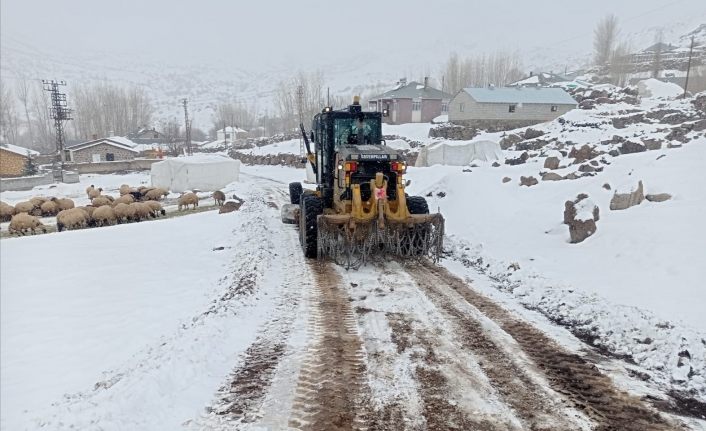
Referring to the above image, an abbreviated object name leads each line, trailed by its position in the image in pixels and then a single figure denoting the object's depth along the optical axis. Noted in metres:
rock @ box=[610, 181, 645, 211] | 10.13
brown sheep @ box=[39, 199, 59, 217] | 23.41
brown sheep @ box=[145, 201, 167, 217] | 21.06
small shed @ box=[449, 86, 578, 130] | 46.47
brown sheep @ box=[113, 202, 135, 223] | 19.77
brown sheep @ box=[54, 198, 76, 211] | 24.14
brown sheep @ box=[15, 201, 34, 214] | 22.16
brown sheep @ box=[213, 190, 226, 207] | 24.59
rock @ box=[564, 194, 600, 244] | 9.44
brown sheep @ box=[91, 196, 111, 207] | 22.09
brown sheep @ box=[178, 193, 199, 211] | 23.67
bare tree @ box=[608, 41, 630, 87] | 68.81
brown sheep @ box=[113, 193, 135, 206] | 22.11
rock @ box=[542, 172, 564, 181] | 14.95
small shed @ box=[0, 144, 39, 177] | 34.41
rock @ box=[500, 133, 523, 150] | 35.78
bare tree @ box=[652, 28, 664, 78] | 66.75
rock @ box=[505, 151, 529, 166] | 23.88
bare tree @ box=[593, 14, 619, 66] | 84.12
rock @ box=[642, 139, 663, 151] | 22.91
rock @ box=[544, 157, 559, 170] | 16.75
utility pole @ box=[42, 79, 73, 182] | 49.22
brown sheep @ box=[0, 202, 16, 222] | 21.16
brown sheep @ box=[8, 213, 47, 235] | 17.81
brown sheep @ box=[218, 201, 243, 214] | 17.89
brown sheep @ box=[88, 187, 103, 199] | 27.47
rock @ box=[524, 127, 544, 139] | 35.62
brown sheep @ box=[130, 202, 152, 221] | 20.23
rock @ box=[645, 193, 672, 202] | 9.83
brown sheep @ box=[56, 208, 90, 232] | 18.39
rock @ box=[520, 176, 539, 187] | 14.84
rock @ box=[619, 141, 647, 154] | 21.66
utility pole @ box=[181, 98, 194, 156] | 62.17
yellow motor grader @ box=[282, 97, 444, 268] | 8.73
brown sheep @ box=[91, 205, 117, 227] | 19.11
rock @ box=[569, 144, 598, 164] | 17.08
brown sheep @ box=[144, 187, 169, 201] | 27.42
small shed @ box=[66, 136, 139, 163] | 55.44
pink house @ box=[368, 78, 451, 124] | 57.41
